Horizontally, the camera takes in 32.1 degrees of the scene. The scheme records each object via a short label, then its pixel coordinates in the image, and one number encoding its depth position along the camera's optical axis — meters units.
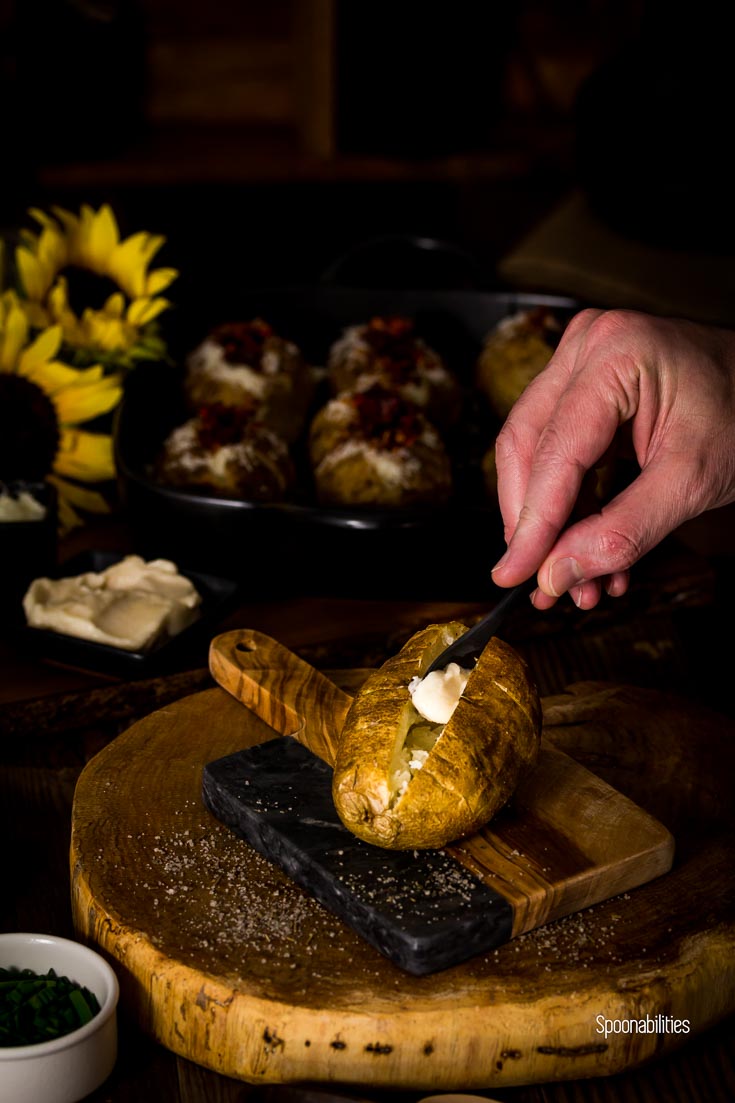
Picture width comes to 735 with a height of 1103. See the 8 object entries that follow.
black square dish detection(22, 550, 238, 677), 1.45
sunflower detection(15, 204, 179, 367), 2.02
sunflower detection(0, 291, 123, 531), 1.88
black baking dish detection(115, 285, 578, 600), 1.57
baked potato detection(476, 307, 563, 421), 2.11
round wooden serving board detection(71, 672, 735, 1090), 0.96
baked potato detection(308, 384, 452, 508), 1.76
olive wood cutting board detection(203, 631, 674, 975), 1.01
